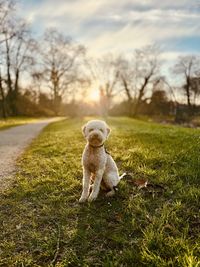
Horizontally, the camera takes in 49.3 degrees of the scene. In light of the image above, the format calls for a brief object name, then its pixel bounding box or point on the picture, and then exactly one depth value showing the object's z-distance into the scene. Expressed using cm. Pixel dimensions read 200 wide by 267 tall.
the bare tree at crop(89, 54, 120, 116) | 4235
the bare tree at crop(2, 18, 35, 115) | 2973
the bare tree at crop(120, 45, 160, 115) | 4108
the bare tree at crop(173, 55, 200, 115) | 3917
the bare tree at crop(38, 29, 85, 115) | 3804
